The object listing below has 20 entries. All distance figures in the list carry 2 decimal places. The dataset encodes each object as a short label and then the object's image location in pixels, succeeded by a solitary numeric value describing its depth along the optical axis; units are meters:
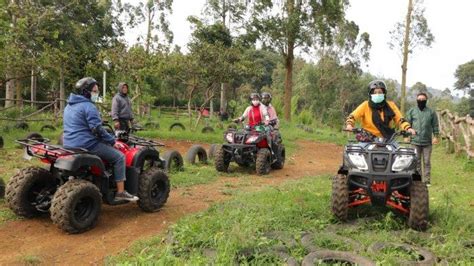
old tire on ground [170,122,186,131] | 19.19
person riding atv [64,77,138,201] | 5.36
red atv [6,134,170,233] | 5.02
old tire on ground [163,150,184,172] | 9.34
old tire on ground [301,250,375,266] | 4.06
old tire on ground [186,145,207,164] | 10.83
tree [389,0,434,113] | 26.54
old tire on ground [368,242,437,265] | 4.09
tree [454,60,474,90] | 50.69
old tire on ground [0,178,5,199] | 6.51
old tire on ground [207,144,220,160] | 11.71
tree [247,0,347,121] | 22.70
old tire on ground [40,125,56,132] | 16.23
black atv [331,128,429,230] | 5.17
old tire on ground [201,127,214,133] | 18.61
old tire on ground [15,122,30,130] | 15.47
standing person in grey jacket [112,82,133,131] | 9.12
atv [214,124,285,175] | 10.01
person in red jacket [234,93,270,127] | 10.45
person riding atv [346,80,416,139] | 5.89
